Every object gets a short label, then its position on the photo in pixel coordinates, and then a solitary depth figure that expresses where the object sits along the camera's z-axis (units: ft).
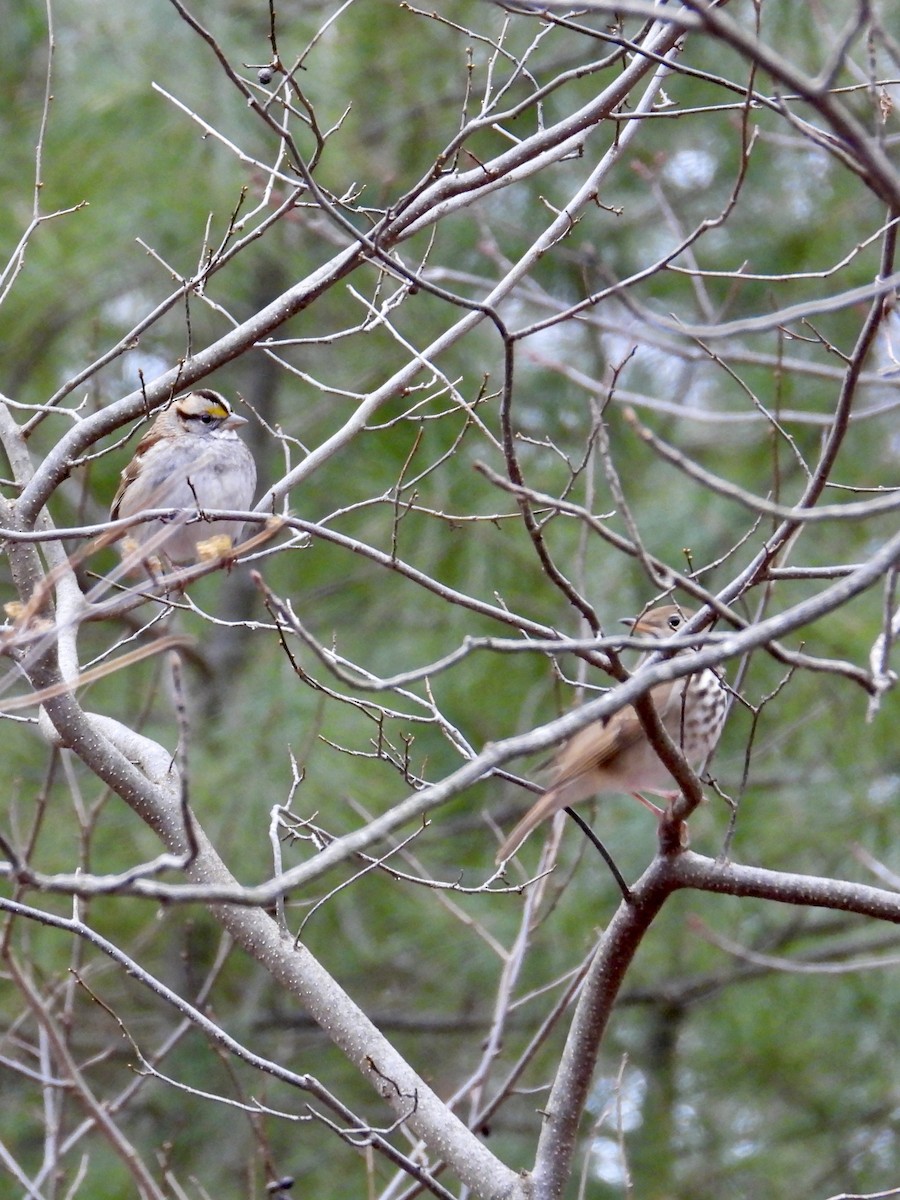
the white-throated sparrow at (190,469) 36.60
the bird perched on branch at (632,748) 28.25
